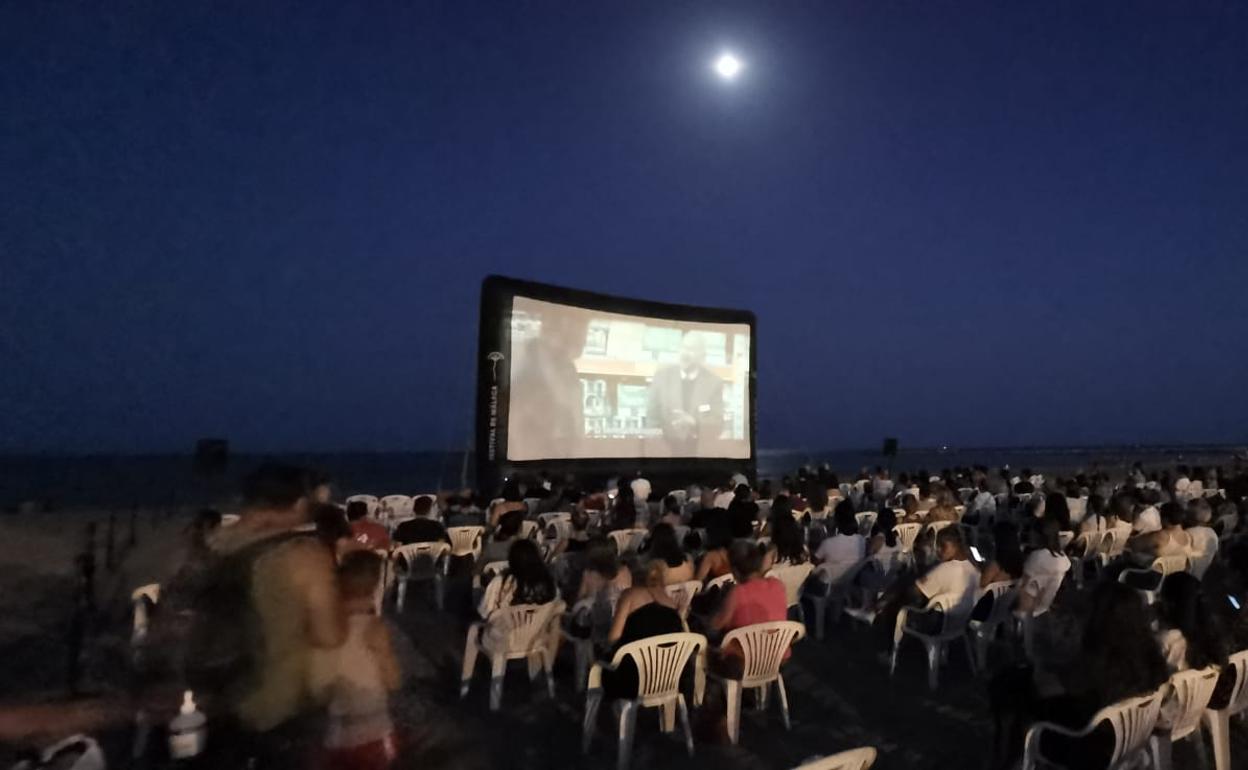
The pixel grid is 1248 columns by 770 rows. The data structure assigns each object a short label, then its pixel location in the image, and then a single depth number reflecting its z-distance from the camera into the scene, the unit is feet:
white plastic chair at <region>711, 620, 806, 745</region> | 12.87
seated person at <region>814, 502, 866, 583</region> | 19.67
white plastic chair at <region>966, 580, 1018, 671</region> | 16.38
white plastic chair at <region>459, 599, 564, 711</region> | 14.23
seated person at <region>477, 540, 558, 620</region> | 14.44
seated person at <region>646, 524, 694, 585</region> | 16.30
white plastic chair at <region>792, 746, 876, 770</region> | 6.17
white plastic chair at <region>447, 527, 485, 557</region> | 25.26
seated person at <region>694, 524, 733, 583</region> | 17.65
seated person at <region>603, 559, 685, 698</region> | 11.97
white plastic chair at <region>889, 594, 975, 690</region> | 15.56
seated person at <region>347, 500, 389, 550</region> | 18.90
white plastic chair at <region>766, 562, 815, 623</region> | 17.76
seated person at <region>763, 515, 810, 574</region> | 18.56
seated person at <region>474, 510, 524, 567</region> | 19.17
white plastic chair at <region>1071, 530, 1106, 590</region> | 23.85
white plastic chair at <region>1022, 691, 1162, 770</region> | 9.09
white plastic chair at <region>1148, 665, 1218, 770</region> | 10.05
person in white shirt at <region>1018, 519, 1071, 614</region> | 16.48
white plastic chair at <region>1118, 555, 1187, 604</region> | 16.75
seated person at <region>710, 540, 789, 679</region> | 13.37
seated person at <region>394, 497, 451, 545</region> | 22.80
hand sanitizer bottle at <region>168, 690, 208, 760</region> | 7.77
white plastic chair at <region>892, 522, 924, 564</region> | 24.97
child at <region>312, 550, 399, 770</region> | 7.65
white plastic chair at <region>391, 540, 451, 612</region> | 22.08
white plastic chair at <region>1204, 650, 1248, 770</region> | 10.93
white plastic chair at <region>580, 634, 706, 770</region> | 11.84
